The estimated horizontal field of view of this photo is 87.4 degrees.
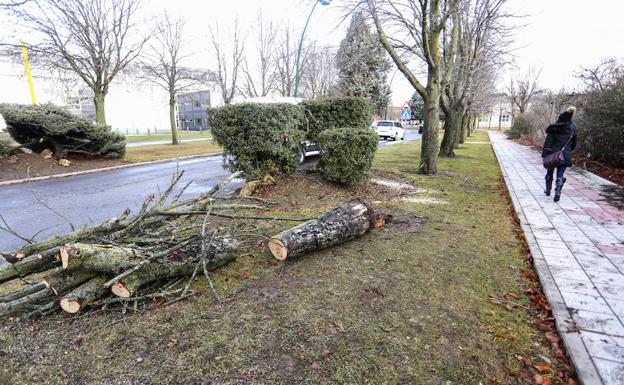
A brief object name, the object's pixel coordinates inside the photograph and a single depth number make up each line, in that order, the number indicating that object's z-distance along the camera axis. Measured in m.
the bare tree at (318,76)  32.31
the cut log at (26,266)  2.84
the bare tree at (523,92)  33.78
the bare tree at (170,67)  21.41
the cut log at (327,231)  3.84
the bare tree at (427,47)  8.76
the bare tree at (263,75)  26.30
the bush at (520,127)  29.30
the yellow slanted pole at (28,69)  14.78
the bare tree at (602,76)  12.31
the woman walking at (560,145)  6.55
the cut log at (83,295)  2.69
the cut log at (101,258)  2.65
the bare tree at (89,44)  14.62
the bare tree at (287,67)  27.41
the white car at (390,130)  26.81
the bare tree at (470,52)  11.50
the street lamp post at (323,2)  9.45
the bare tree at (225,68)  24.77
